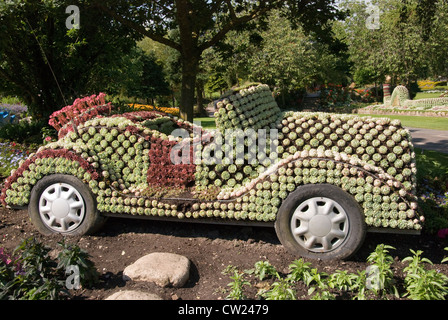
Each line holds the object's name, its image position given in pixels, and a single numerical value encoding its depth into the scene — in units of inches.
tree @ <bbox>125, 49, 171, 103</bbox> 1072.8
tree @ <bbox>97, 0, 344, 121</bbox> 330.3
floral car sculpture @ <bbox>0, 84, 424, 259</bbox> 131.1
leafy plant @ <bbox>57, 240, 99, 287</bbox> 121.4
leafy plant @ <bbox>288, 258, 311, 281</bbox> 120.3
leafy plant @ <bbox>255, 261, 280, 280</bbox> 125.6
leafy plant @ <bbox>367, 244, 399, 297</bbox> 112.0
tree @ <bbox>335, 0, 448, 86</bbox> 1053.8
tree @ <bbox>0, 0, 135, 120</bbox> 331.3
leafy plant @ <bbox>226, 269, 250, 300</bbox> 110.5
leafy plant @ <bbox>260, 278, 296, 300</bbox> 107.8
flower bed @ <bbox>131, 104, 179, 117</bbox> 597.4
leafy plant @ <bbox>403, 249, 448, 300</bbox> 105.2
